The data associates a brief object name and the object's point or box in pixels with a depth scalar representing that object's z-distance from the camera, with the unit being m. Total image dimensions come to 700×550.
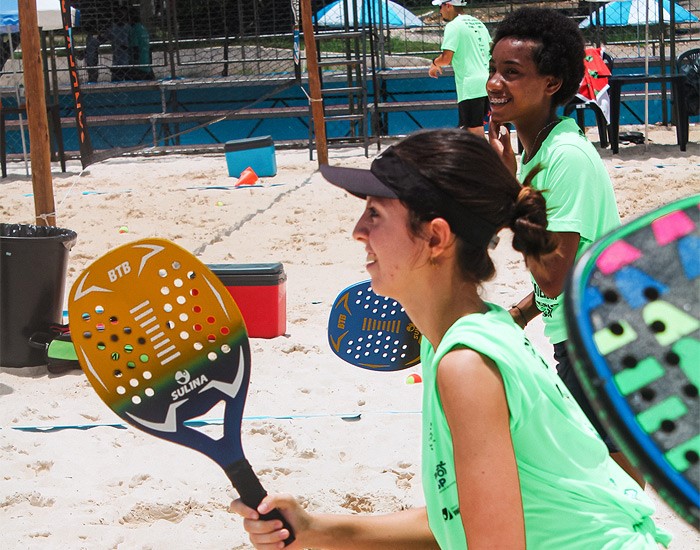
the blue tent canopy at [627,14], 16.89
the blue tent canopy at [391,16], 16.22
